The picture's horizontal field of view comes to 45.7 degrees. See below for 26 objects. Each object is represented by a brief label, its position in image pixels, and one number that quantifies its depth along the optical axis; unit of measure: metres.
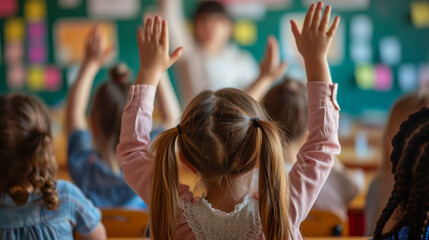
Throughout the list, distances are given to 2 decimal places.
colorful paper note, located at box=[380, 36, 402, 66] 4.69
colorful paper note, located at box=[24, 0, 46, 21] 5.10
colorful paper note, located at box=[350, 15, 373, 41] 4.73
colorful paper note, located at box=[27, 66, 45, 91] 5.16
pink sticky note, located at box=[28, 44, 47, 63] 5.16
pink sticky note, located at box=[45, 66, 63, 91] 5.15
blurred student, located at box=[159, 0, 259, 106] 3.58
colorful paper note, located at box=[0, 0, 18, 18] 5.12
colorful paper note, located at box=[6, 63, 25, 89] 5.18
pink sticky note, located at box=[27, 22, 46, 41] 5.12
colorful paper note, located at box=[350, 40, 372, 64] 4.74
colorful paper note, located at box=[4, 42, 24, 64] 5.18
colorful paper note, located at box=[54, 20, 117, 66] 5.10
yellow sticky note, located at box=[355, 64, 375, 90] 4.76
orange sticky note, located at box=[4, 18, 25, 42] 5.13
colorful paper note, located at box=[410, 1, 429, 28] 4.61
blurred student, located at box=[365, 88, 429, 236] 1.42
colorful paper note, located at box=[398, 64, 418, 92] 4.68
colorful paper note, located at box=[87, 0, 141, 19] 5.05
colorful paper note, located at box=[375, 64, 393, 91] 4.73
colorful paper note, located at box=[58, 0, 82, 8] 5.08
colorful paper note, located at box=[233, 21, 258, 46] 4.91
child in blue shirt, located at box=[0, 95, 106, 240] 1.39
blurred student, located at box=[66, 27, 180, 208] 2.03
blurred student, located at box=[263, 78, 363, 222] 1.93
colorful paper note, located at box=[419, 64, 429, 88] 4.64
